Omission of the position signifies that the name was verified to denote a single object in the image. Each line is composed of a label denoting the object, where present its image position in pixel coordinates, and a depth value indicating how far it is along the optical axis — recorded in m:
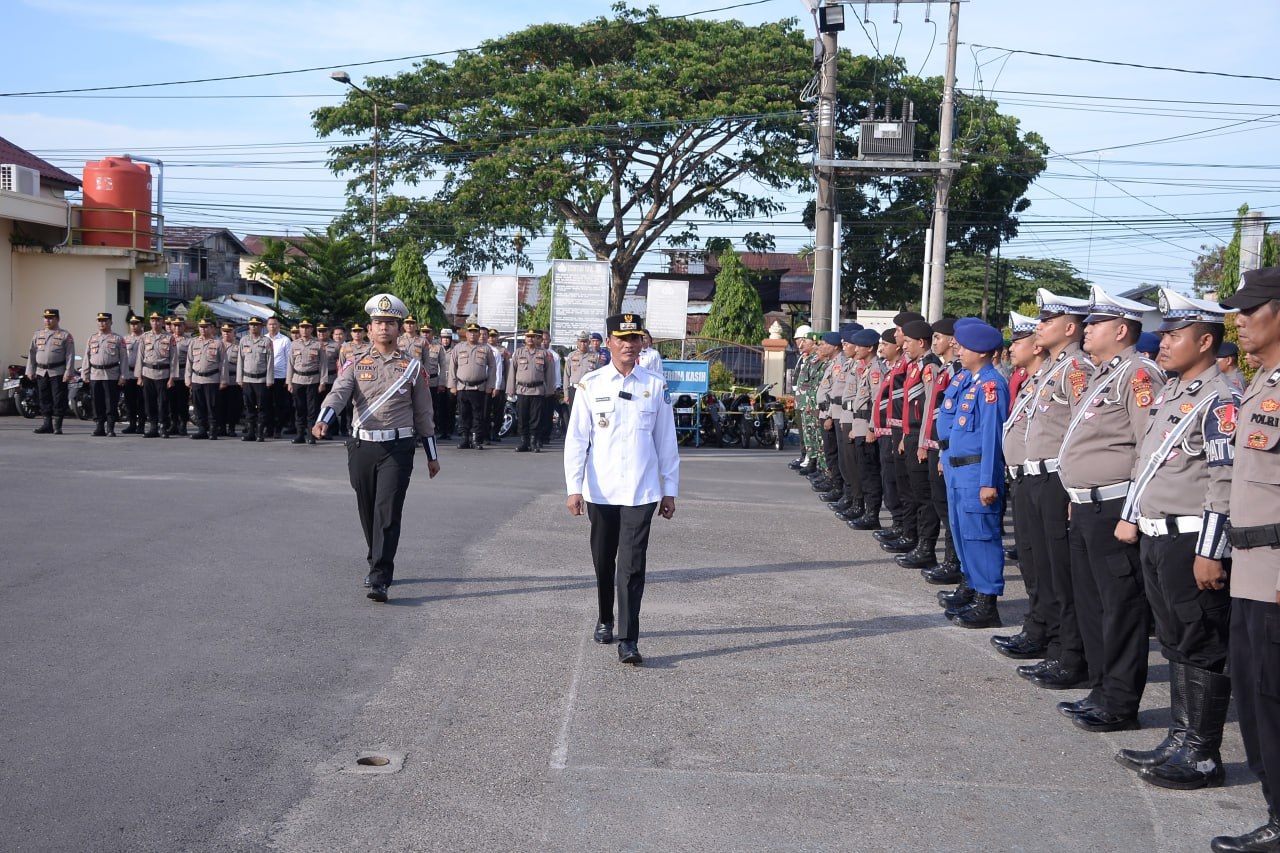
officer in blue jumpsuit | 7.85
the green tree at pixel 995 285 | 46.78
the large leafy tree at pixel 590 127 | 35.19
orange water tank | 25.81
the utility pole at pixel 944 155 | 25.11
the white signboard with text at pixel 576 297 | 23.09
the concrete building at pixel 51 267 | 24.94
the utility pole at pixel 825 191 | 24.23
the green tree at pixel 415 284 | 36.53
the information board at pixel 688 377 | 22.05
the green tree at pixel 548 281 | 39.81
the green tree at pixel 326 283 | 33.34
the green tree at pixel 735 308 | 38.28
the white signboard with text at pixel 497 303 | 24.55
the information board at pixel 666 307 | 23.92
